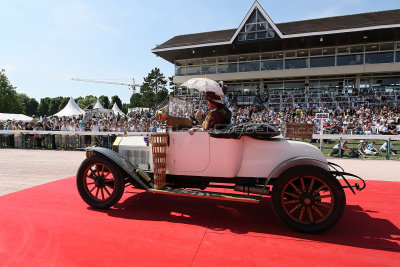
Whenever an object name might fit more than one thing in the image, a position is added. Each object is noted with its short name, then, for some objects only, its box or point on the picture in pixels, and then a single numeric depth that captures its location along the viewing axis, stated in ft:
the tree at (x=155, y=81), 206.69
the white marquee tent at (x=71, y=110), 82.01
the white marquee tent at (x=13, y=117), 96.78
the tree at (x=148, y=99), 173.96
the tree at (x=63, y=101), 318.53
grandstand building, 63.46
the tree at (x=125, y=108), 302.66
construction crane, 369.20
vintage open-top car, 9.73
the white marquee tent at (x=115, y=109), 120.93
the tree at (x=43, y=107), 326.44
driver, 12.07
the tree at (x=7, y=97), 139.44
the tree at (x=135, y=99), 233.72
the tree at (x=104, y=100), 320.91
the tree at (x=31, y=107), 316.83
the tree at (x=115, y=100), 315.17
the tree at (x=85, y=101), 346.33
